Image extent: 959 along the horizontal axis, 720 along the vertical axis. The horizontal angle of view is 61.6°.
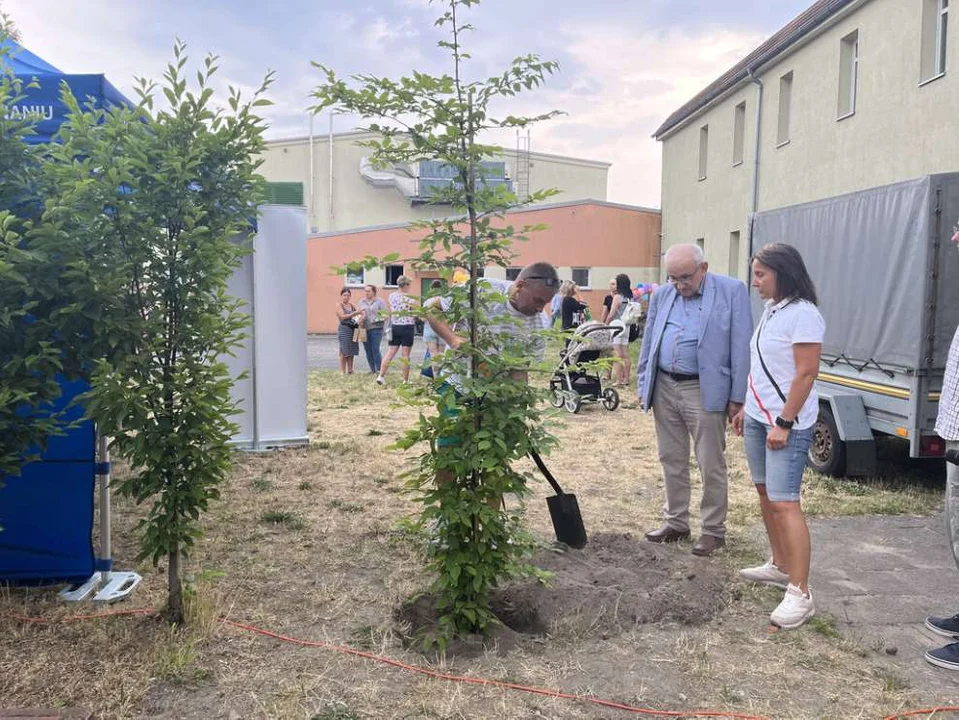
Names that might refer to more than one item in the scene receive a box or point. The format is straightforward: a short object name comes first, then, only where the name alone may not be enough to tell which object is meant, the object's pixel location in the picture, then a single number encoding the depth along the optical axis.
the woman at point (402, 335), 12.31
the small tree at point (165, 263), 3.23
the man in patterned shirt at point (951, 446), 3.22
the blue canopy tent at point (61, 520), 4.19
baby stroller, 10.19
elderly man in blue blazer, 4.70
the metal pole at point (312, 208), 35.62
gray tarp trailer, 5.84
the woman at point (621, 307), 11.82
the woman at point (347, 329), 14.09
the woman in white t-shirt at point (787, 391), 3.76
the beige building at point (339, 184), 35.62
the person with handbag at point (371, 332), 13.87
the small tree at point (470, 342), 3.22
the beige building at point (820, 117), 12.87
